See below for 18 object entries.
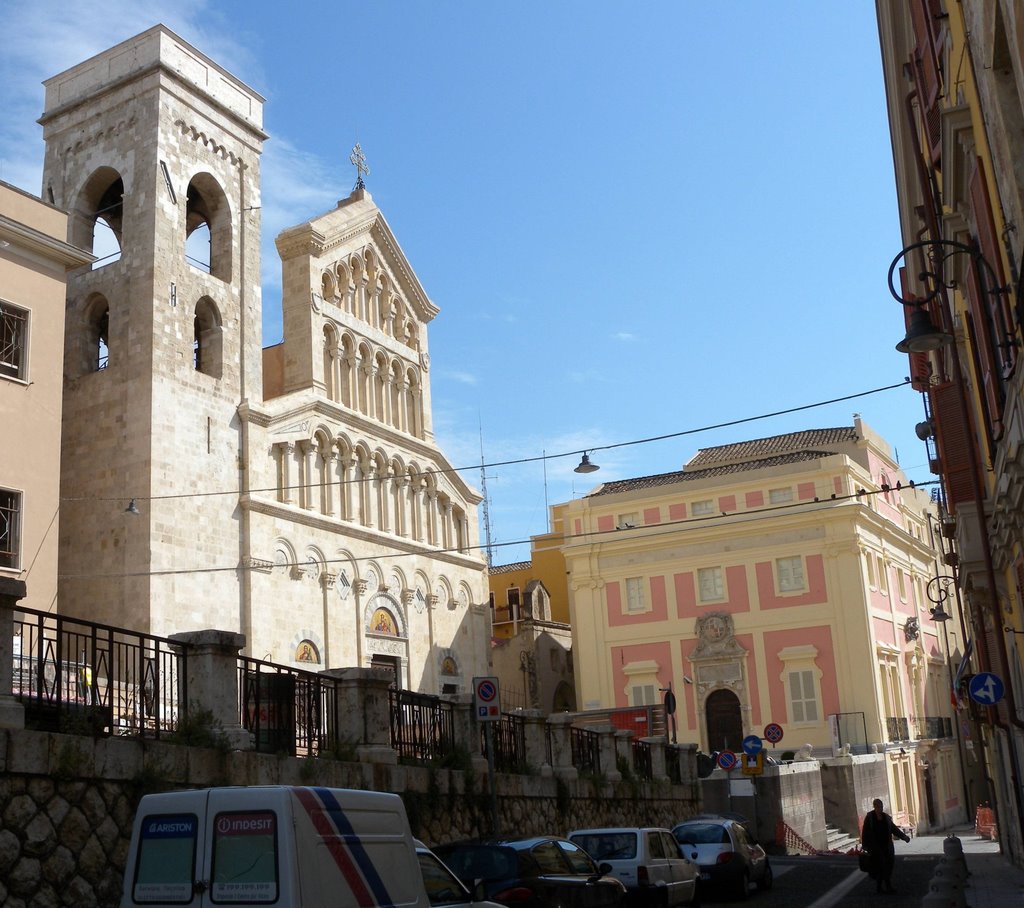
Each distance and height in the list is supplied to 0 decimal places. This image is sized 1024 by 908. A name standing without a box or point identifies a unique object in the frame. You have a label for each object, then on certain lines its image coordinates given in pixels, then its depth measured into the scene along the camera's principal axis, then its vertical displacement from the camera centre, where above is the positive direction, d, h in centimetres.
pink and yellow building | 4466 +423
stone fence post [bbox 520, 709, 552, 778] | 2094 -16
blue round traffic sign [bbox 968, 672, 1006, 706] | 1547 +17
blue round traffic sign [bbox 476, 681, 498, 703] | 1692 +57
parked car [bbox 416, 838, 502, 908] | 934 -117
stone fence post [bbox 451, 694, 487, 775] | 1784 +7
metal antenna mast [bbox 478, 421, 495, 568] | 5903 +1041
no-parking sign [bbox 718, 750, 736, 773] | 2978 -106
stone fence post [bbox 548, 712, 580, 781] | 2166 -34
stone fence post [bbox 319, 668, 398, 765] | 1495 +31
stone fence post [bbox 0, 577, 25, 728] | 968 +89
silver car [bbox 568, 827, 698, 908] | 1462 -178
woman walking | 1914 -218
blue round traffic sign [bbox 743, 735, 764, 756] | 3050 -74
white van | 731 -67
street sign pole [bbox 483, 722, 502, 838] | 1532 -55
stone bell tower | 2975 +1136
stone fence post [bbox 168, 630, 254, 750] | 1244 +72
